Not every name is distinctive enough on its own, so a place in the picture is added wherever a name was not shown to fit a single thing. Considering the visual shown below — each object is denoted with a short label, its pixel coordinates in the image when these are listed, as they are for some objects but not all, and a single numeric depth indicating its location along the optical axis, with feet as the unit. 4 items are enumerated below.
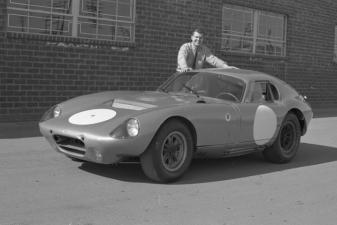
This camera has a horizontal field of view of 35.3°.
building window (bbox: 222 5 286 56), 49.44
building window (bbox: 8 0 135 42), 34.17
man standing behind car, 28.02
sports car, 18.12
